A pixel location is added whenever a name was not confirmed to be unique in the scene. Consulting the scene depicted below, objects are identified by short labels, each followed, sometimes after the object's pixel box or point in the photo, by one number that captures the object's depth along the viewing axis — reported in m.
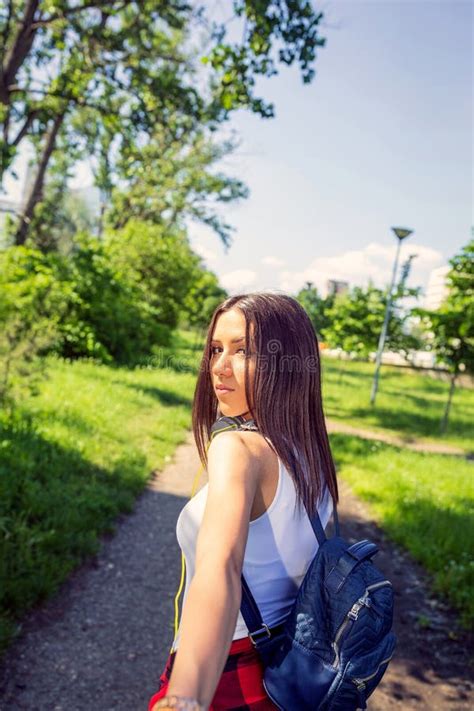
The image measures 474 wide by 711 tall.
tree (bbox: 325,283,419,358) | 20.28
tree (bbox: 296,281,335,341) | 22.38
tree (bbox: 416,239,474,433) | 14.77
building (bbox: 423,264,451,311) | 61.96
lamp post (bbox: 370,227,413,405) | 18.89
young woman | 1.05
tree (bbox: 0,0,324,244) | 7.22
